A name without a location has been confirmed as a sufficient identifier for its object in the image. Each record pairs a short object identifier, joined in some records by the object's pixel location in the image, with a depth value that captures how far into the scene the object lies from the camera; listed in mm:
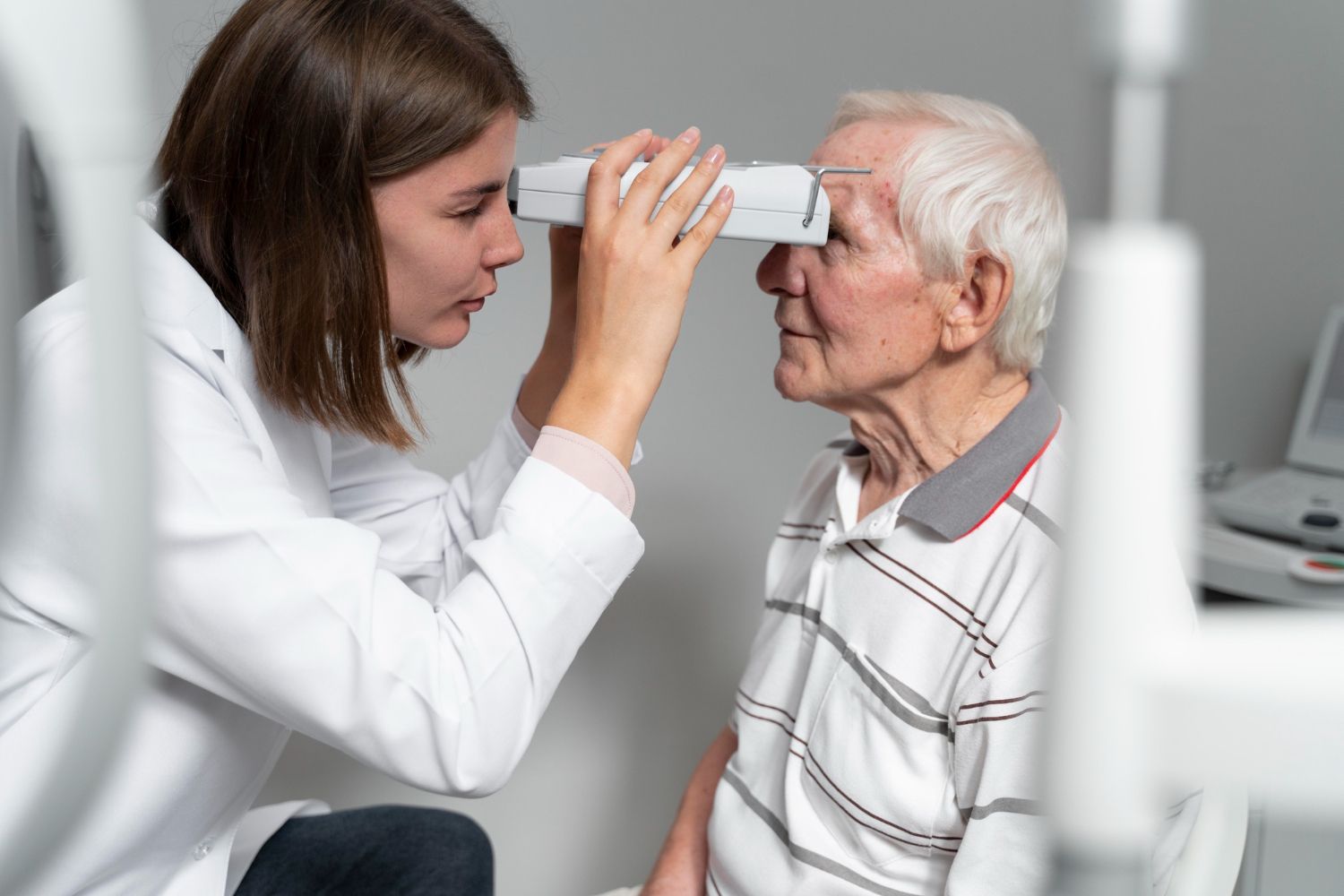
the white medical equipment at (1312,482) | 1785
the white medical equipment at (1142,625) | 310
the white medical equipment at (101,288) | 304
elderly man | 1046
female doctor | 853
